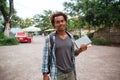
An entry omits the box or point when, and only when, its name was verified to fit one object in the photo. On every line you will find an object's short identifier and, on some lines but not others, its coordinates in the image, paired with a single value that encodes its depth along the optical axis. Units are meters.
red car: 11.69
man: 1.39
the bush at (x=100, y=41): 10.23
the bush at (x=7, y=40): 9.65
